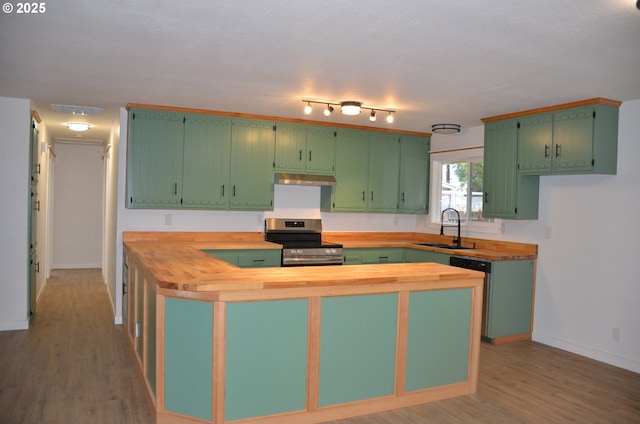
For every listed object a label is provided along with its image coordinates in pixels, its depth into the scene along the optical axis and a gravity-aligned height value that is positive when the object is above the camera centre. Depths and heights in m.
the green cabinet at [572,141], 4.56 +0.59
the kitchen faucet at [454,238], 6.18 -0.40
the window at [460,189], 6.28 +0.16
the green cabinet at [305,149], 6.00 +0.58
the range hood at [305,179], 5.89 +0.21
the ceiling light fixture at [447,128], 6.06 +0.86
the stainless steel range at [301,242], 5.66 -0.54
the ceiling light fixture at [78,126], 6.50 +0.84
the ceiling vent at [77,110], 5.42 +0.89
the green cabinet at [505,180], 5.30 +0.24
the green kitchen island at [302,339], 2.90 -0.87
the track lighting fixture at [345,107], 4.80 +0.87
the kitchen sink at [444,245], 6.16 -0.55
